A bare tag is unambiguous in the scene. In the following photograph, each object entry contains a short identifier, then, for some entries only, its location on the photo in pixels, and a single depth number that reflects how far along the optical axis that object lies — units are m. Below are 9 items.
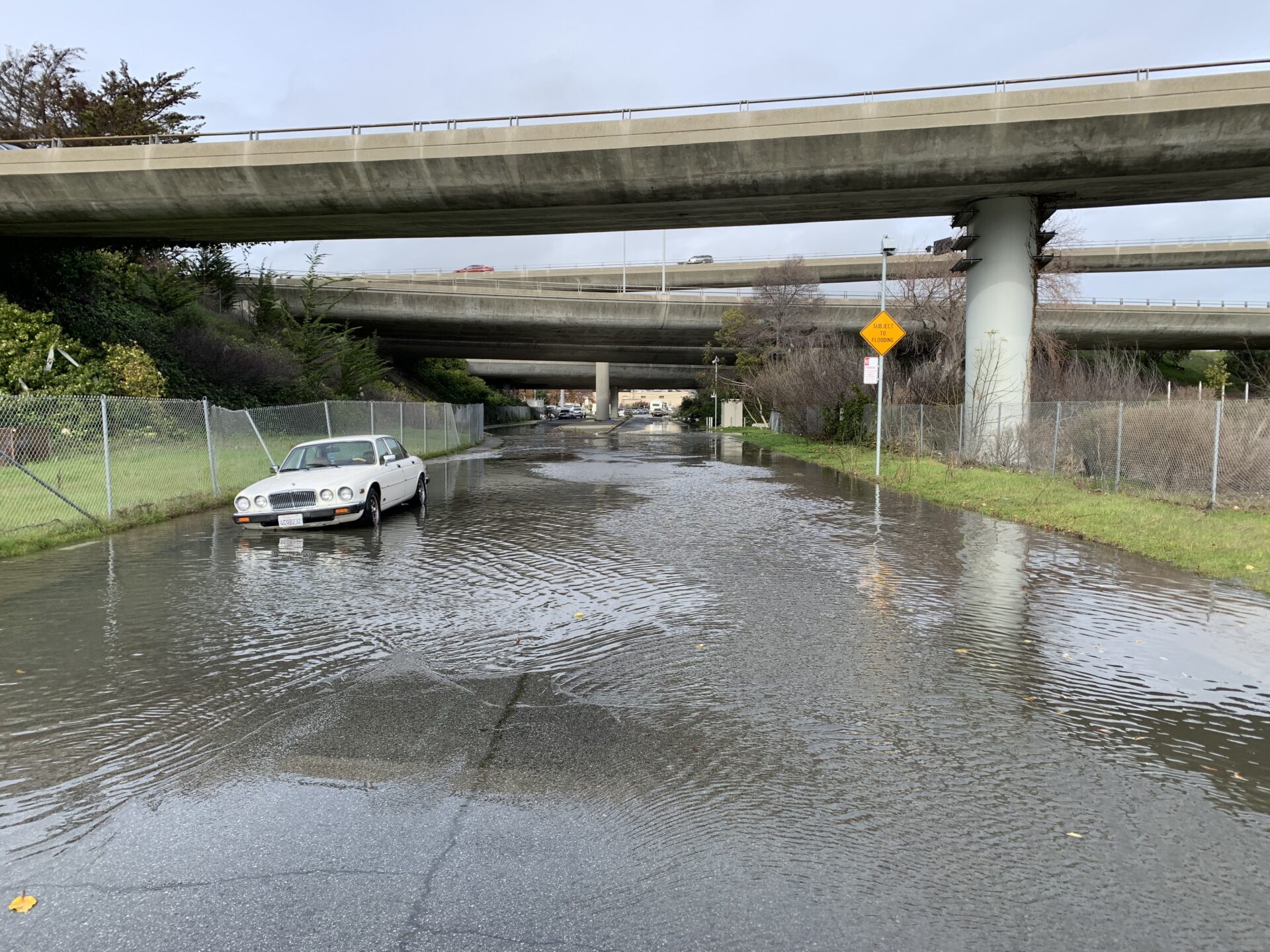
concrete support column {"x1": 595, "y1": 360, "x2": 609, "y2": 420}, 97.86
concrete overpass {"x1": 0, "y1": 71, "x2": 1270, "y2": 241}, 21.11
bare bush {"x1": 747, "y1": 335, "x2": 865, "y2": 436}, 34.53
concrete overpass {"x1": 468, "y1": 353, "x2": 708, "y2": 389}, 94.00
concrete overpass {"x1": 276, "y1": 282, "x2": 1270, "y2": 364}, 54.06
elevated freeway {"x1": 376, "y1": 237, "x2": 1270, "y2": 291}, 65.25
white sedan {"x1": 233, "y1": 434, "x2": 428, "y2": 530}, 12.62
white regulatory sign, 22.66
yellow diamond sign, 21.95
